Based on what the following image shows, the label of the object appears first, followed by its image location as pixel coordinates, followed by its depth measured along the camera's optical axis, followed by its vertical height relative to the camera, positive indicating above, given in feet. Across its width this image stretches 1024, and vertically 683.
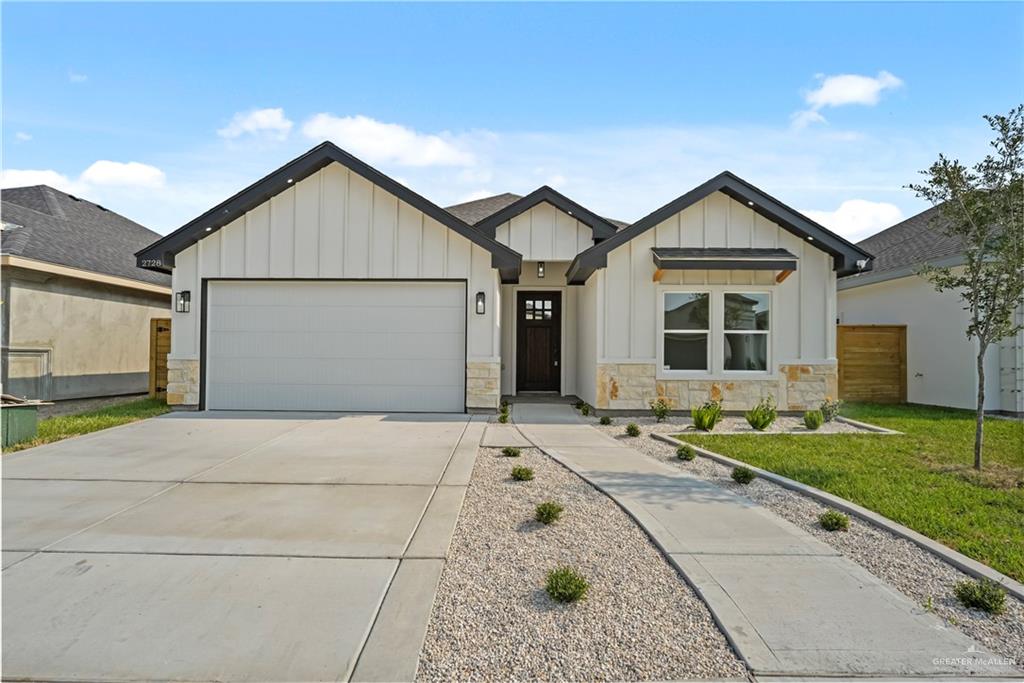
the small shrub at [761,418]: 28.81 -3.74
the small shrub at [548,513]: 13.96 -4.36
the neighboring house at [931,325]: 36.55 +1.95
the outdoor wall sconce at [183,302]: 34.12 +2.66
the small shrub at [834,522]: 13.92 -4.51
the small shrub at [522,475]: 18.06 -4.33
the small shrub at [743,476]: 18.35 -4.39
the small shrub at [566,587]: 9.87 -4.50
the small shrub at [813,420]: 29.09 -3.86
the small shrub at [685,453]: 21.89 -4.29
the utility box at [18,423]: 22.44 -3.48
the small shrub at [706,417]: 28.89 -3.75
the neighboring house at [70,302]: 37.27 +3.19
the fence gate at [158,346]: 41.27 -0.20
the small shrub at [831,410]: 31.99 -3.60
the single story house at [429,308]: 33.86 +2.48
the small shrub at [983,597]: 9.84 -4.61
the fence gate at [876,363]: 42.77 -1.02
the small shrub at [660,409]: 32.30 -3.69
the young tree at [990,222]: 20.16 +5.04
